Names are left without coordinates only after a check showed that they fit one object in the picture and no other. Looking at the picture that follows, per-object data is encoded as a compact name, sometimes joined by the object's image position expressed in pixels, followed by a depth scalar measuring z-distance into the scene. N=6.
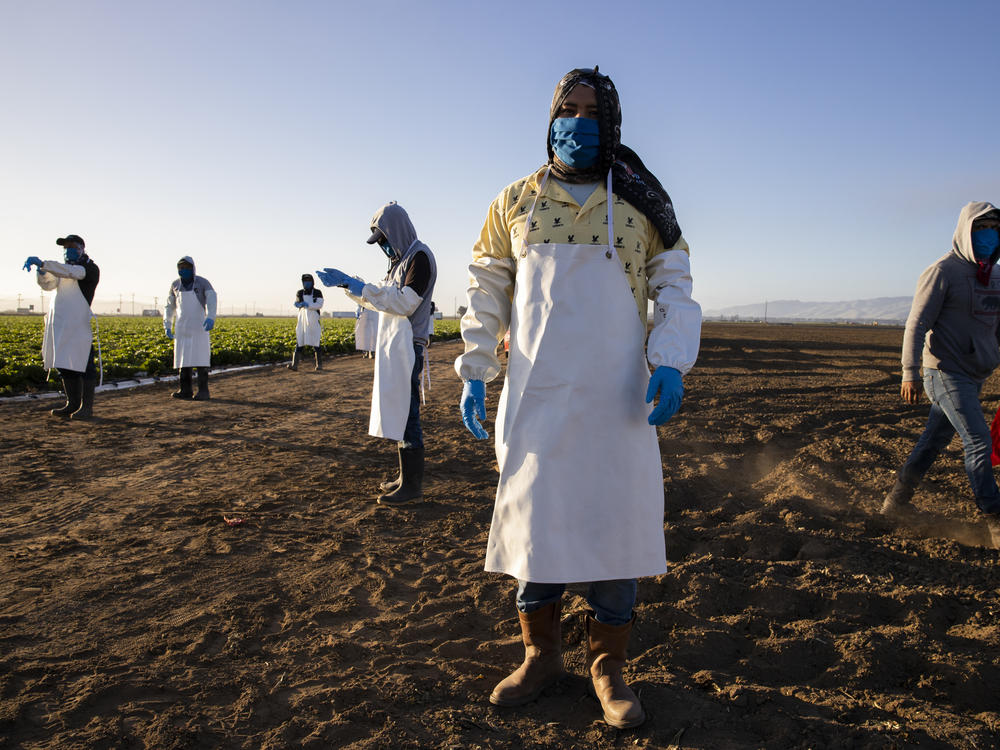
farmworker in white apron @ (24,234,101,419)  7.50
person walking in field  3.70
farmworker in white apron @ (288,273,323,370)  13.88
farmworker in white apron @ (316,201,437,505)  4.41
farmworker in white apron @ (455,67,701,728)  2.13
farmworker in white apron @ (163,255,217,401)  9.16
